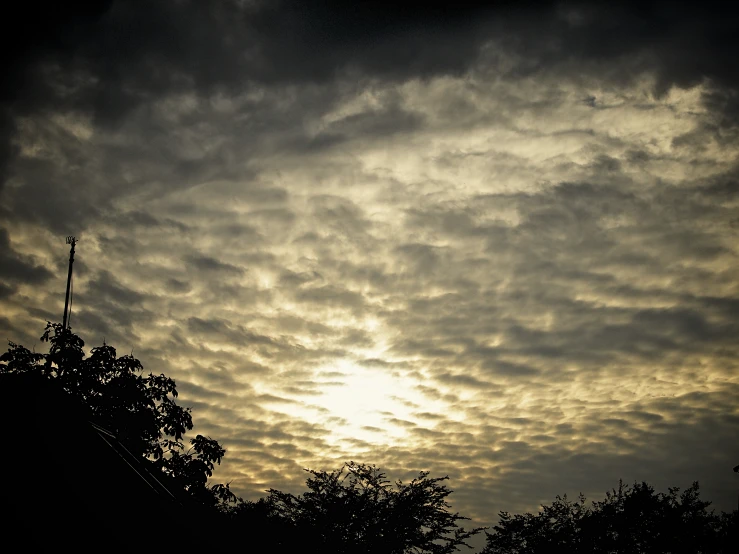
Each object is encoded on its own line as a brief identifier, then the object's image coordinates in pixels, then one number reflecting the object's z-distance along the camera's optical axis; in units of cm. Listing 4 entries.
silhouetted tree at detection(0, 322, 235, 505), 2962
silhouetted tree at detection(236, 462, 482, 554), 4050
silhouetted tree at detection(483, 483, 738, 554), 4662
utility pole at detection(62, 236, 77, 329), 2995
